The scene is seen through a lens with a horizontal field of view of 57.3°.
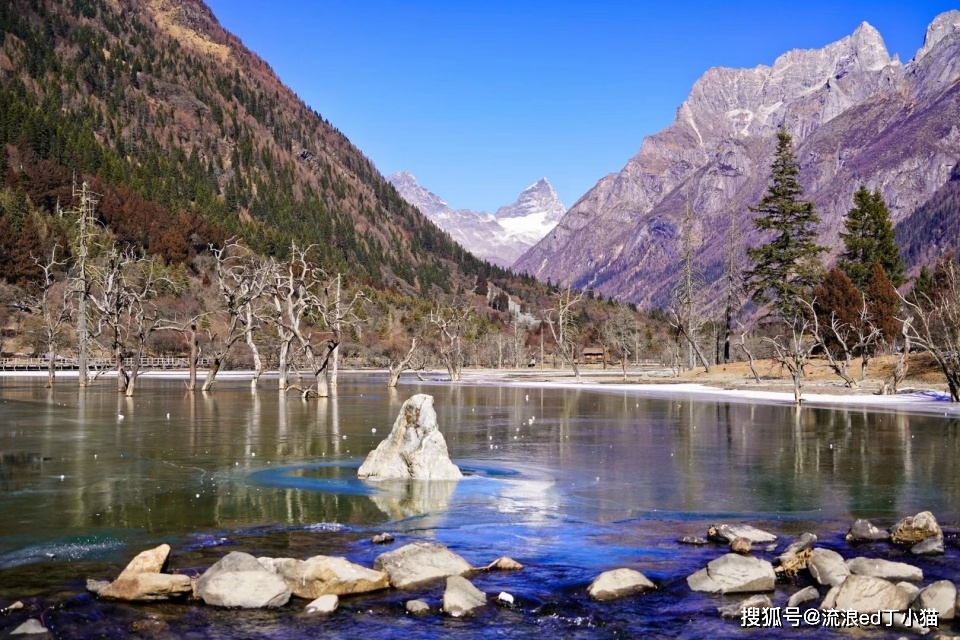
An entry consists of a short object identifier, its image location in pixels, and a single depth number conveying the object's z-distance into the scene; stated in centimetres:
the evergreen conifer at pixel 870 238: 9956
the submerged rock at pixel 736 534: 1558
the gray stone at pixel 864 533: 1582
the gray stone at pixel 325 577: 1270
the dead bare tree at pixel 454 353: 8906
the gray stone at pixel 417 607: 1198
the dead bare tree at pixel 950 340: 4947
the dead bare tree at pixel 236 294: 5903
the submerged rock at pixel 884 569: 1332
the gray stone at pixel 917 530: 1570
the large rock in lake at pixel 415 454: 2298
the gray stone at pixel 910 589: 1214
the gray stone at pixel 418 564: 1328
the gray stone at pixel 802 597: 1228
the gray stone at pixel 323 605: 1205
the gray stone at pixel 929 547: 1487
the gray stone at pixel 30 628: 1078
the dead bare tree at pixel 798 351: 5059
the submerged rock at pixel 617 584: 1263
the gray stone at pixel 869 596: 1193
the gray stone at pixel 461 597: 1197
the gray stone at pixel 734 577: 1299
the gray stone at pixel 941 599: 1166
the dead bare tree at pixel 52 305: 6812
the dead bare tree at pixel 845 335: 8206
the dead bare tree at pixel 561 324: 9616
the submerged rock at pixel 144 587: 1231
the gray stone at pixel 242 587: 1223
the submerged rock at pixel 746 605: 1202
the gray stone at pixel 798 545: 1418
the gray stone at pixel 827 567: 1314
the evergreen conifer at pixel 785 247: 8831
